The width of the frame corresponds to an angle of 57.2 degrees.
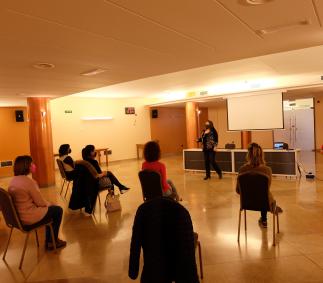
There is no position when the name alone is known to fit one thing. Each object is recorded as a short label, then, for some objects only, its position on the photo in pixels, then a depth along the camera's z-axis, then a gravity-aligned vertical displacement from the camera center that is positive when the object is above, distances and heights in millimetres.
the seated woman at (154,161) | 3771 -431
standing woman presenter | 7652 -499
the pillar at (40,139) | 7746 -152
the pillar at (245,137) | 11469 -543
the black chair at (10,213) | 3104 -858
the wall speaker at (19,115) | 10477 +656
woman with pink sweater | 3205 -690
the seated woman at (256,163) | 3574 -496
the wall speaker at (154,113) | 13781 +671
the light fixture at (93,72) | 4648 +939
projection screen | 9211 +343
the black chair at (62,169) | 6001 -770
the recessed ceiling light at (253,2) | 2391 +983
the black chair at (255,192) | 3414 -820
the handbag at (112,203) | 5137 -1275
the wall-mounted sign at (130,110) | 12945 +818
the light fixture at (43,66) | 4068 +946
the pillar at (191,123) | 11945 +107
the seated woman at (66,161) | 5906 -583
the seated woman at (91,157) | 5023 -447
